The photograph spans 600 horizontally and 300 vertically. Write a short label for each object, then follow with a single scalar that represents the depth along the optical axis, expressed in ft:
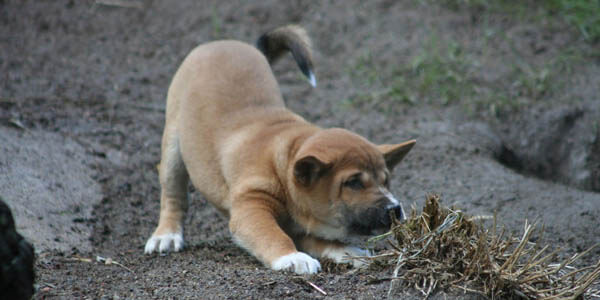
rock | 17.47
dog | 27.20
